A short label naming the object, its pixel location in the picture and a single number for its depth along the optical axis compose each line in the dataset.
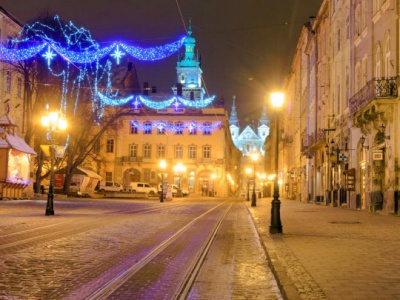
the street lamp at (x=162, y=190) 45.26
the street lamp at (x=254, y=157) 47.25
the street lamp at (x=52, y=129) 21.52
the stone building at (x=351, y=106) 23.17
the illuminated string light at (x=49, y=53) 33.80
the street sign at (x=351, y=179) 30.47
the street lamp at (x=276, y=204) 14.75
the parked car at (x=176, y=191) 71.12
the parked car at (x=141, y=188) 70.97
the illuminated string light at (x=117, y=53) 28.08
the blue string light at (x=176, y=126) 81.88
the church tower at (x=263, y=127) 181.38
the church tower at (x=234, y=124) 174.50
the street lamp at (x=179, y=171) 80.96
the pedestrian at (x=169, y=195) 51.64
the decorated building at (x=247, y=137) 158.56
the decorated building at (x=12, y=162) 33.81
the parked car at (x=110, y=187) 68.88
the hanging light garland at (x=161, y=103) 49.53
